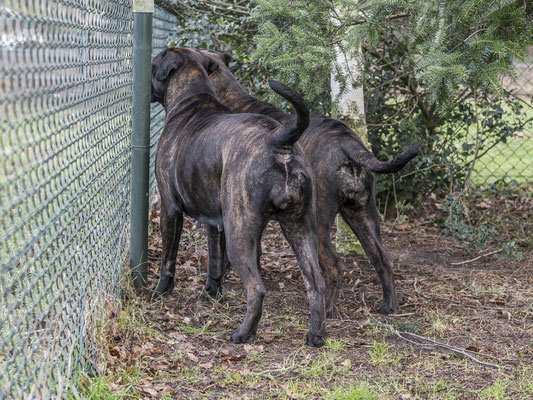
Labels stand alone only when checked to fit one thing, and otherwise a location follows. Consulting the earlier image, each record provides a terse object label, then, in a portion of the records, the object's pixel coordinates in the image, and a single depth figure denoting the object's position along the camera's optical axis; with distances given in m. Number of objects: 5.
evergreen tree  4.09
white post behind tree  6.13
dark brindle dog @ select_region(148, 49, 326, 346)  4.17
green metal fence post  5.00
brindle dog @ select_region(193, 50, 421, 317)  4.70
